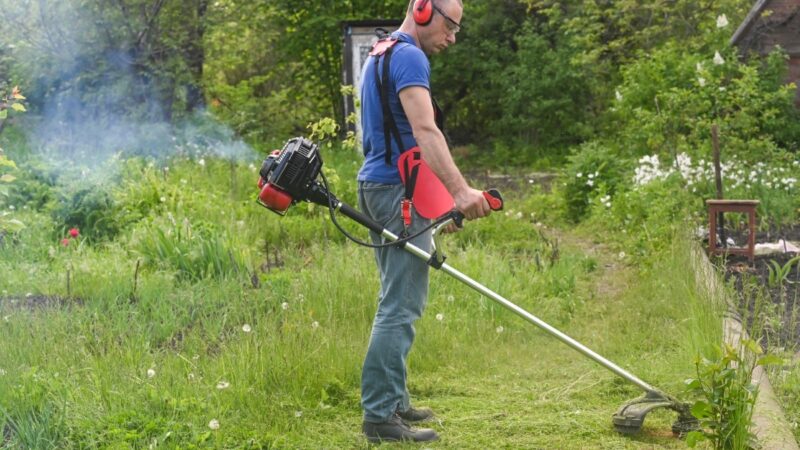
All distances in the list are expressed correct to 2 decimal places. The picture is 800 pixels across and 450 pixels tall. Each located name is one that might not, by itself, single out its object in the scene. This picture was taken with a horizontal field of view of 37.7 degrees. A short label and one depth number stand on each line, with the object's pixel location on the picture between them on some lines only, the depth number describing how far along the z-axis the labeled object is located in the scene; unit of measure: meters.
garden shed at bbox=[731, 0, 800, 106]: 12.15
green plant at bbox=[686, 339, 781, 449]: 4.17
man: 4.37
